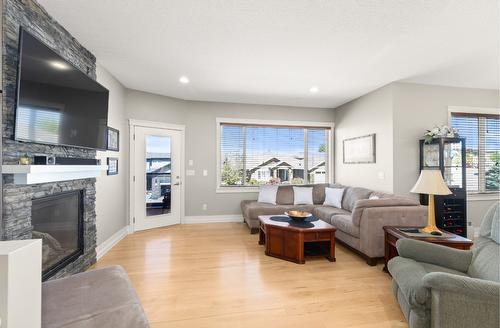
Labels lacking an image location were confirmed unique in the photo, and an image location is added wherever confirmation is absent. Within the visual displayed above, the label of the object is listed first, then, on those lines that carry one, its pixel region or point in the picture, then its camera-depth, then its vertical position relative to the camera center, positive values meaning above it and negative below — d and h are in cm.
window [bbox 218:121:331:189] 519 +32
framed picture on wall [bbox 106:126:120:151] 346 +41
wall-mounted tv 178 +59
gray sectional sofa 293 -67
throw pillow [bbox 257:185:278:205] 471 -53
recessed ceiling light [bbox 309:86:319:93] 412 +141
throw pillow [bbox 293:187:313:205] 473 -56
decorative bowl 332 -68
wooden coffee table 298 -92
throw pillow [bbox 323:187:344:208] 445 -54
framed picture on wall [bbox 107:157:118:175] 350 +2
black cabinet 351 -16
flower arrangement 354 +55
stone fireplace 177 -20
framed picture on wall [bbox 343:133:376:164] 417 +37
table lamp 252 -19
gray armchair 131 -73
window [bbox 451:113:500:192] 414 +38
